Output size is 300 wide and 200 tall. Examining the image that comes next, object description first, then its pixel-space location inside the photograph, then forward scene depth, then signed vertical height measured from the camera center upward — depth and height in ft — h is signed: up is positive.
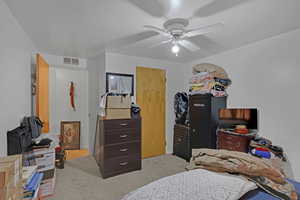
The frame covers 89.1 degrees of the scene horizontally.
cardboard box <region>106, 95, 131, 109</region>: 8.60 -0.18
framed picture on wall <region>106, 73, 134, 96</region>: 10.23 +1.04
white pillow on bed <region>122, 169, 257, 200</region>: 2.45 -1.57
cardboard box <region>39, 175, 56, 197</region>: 6.89 -4.16
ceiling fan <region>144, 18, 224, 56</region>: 5.82 +2.76
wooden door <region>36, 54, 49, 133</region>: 8.32 +0.35
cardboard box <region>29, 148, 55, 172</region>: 7.04 -2.89
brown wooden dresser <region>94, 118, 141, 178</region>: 8.49 -2.82
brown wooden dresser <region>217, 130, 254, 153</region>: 7.89 -2.33
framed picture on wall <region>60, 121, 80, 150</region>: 13.74 -3.36
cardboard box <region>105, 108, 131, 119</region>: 8.56 -0.90
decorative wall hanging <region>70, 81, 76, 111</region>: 14.02 +0.24
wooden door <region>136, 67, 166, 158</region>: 11.52 -0.68
